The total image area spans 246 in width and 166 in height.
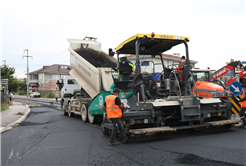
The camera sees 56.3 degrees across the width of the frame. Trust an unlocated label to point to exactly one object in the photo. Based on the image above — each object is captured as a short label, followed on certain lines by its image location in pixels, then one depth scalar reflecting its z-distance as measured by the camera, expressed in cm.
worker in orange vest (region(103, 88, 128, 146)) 614
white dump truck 952
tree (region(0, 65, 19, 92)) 3020
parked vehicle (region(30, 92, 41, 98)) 5288
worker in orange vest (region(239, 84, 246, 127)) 807
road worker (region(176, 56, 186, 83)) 750
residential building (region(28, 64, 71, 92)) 6514
